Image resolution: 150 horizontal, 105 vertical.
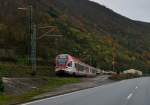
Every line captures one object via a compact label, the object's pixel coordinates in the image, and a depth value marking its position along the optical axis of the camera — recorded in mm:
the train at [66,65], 37907
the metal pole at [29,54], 39017
